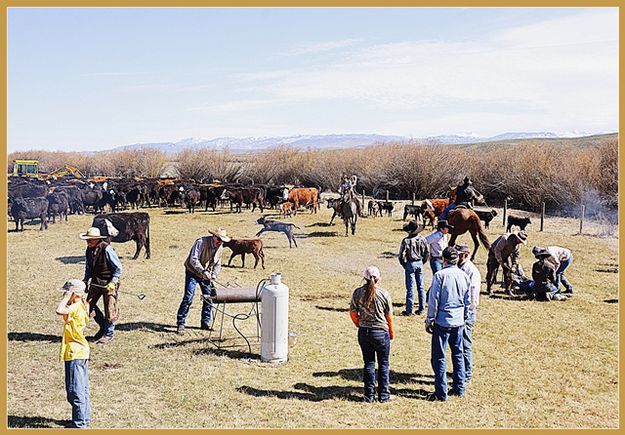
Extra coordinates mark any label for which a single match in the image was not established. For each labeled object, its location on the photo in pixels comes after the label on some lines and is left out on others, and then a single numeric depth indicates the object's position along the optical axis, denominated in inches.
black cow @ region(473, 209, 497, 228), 869.2
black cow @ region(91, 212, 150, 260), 668.1
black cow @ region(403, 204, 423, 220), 990.4
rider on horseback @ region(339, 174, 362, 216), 885.2
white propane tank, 323.9
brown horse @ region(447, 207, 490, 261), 623.2
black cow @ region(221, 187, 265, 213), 1195.3
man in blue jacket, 269.7
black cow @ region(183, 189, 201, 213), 1181.7
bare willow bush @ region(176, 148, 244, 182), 1979.6
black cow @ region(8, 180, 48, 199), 1050.7
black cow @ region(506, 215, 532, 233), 717.3
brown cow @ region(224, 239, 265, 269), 614.9
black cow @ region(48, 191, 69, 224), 946.1
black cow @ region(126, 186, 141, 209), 1235.2
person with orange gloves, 265.7
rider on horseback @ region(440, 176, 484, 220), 645.3
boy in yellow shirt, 241.0
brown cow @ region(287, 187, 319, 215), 1159.6
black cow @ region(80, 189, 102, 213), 1092.2
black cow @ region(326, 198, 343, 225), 933.3
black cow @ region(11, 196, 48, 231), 854.5
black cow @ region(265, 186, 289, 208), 1259.8
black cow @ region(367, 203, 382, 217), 1109.1
